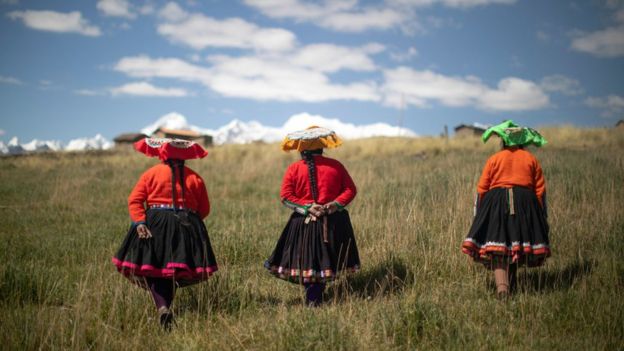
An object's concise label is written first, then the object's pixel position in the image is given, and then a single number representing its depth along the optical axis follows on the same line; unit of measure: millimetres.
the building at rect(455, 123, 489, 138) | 38653
